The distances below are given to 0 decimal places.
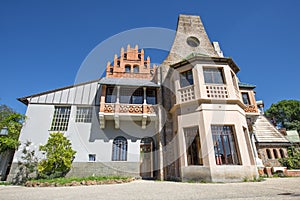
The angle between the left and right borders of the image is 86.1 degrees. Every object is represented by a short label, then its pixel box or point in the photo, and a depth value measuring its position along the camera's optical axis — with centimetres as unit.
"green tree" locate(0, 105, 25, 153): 1113
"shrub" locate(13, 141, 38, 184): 1091
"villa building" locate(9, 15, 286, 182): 937
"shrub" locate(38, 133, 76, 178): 1045
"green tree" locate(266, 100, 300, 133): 3449
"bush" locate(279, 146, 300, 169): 1524
